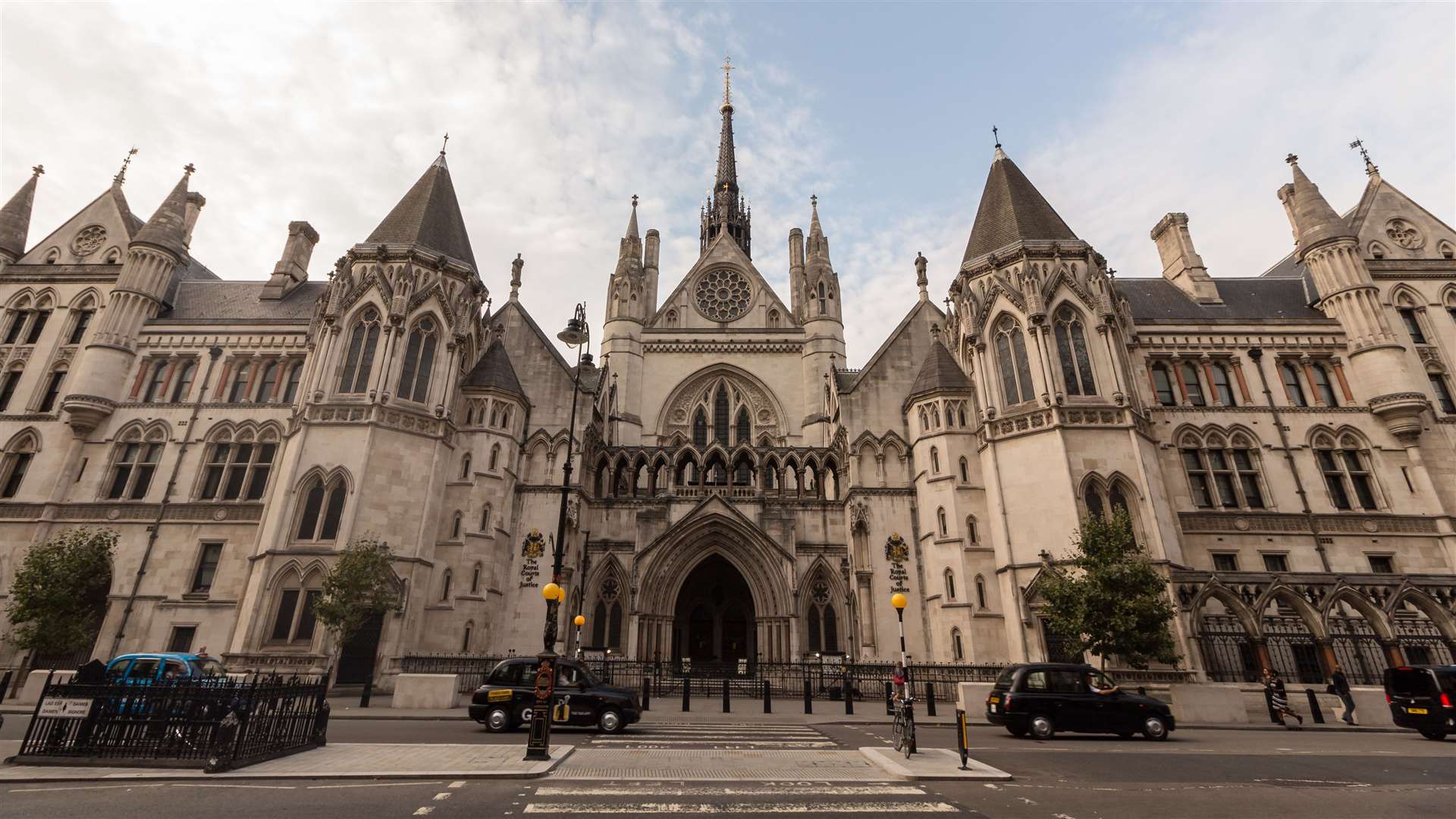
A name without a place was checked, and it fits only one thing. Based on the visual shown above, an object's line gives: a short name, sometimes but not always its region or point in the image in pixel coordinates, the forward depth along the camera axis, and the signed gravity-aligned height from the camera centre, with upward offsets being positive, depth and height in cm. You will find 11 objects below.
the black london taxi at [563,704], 1330 -100
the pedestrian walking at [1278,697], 1633 -87
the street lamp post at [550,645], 939 +14
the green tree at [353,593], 1877 +166
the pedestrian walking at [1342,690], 1680 -73
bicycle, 996 -100
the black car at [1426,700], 1426 -81
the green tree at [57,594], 2058 +169
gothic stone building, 2181 +741
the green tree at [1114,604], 1764 +144
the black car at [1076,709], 1343 -100
